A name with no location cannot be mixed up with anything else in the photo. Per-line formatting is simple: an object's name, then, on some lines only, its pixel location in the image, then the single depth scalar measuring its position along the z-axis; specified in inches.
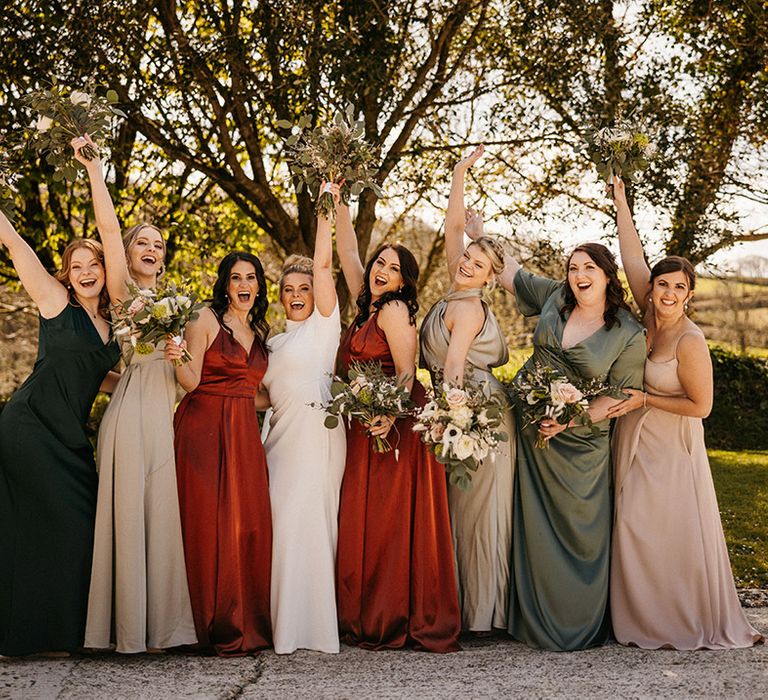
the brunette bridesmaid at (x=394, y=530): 215.3
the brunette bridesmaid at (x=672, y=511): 216.5
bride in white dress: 211.6
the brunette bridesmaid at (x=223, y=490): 208.4
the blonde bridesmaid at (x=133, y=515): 201.0
